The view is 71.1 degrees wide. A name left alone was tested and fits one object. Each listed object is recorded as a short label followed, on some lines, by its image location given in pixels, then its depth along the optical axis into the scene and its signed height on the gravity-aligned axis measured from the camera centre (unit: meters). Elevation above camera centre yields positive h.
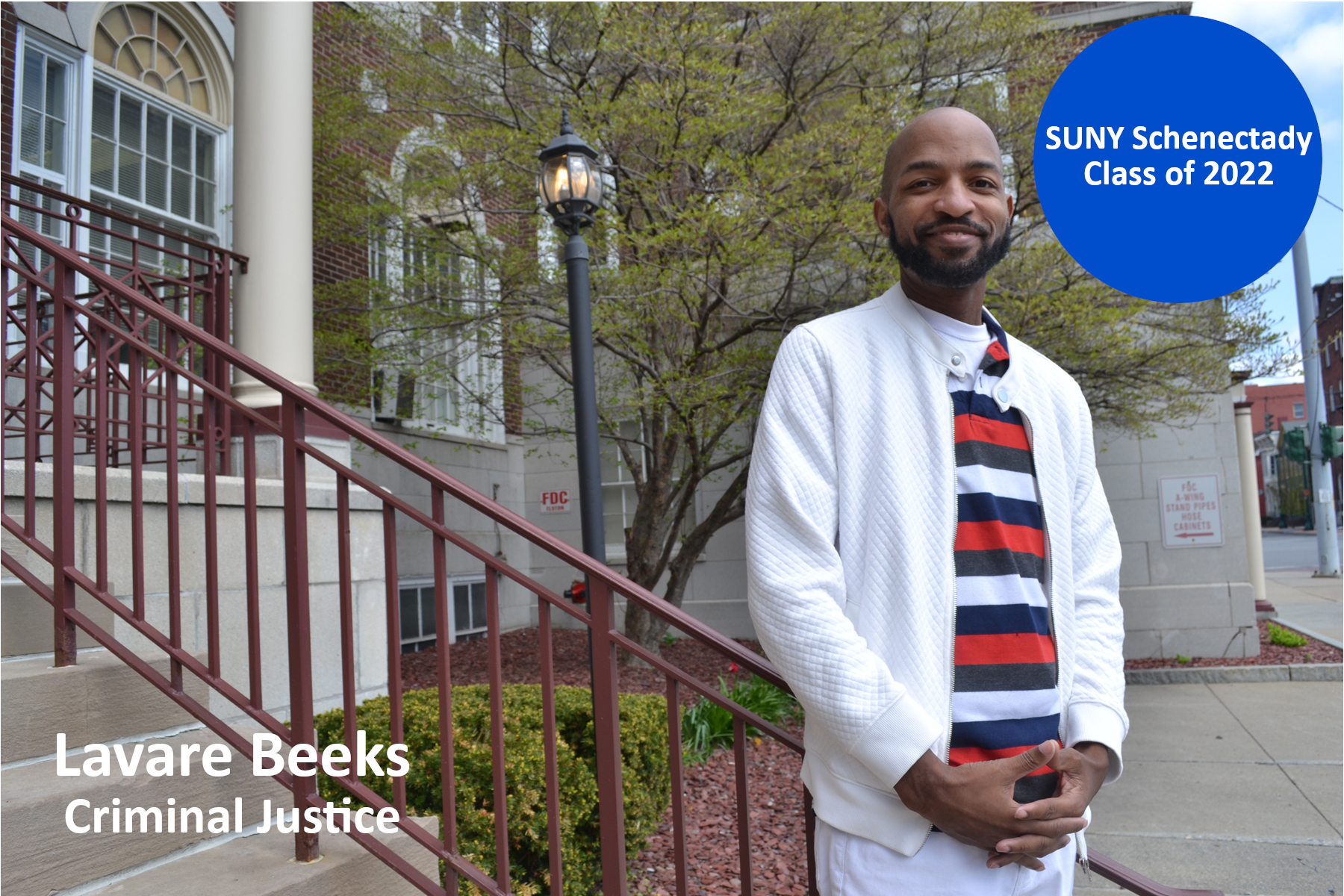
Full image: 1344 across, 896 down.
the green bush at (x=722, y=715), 5.78 -1.40
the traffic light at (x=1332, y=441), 14.23 +0.56
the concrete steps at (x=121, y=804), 2.24 -0.75
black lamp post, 4.97 +1.28
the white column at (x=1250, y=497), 12.55 -0.23
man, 1.51 -0.14
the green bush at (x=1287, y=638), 10.12 -1.73
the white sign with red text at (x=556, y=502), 12.38 +0.05
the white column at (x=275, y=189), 6.00 +2.13
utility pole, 12.91 +0.82
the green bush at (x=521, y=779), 3.17 -0.96
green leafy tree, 6.60 +2.42
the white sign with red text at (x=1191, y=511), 9.81 -0.30
